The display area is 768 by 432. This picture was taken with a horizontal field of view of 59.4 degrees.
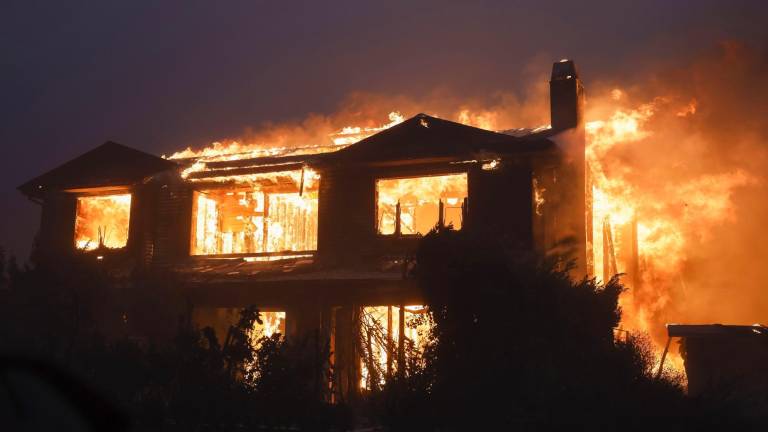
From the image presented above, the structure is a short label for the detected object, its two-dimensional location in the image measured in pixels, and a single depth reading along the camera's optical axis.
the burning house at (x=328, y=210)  15.99
